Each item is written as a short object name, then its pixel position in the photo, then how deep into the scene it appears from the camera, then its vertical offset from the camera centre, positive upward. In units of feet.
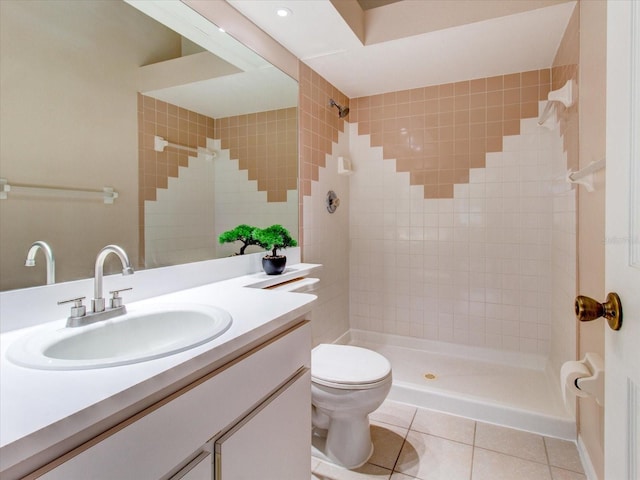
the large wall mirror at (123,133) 3.34 +1.25
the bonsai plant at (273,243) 5.96 -0.18
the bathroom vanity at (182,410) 1.74 -1.11
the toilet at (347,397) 5.04 -2.39
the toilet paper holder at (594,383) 3.18 -1.39
